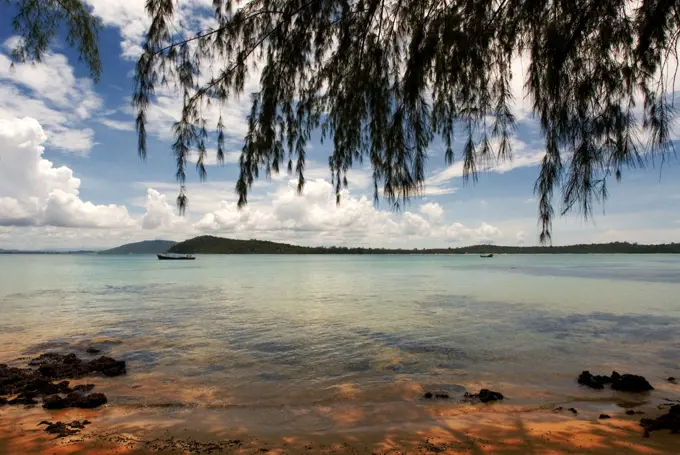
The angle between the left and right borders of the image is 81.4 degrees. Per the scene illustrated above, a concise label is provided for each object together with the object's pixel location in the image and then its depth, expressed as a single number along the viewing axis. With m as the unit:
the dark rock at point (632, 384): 7.40
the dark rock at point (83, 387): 7.46
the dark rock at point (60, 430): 5.24
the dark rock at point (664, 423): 5.21
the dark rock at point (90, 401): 6.54
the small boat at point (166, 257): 121.44
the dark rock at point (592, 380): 7.74
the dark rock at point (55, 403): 6.41
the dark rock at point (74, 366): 8.52
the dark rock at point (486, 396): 7.05
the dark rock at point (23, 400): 6.57
